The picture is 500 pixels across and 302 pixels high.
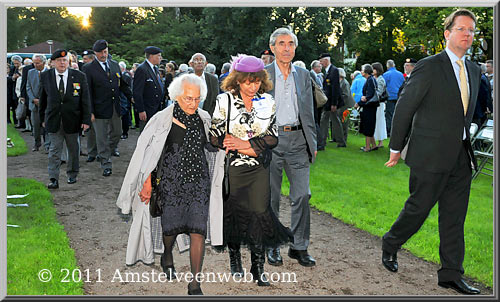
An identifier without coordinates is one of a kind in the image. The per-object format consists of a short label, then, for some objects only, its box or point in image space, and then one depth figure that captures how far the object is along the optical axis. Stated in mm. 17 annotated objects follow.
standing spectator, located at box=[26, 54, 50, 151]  12305
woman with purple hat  4371
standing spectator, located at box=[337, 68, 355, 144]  13594
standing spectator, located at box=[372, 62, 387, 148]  13086
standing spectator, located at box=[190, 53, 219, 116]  8594
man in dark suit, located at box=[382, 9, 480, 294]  4457
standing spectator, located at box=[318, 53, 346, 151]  12711
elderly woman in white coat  4387
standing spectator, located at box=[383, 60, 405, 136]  13836
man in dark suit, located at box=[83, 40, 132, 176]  9672
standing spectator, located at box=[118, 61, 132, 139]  14758
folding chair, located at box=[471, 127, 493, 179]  8988
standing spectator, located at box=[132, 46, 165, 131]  9344
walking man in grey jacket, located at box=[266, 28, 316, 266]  5098
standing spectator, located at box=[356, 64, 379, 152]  12711
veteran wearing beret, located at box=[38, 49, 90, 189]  8273
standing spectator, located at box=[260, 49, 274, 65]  10680
